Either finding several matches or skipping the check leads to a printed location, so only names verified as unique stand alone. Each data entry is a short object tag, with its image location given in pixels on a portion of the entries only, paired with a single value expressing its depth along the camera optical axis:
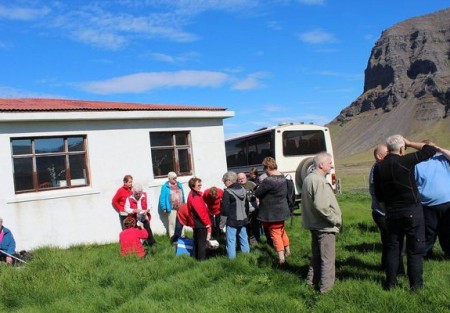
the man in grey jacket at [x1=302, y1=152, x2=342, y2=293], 6.12
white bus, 17.70
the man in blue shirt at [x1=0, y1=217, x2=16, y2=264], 9.17
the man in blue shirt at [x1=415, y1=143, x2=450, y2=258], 7.00
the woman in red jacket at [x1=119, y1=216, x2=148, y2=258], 8.92
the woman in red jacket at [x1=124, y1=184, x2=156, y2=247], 10.79
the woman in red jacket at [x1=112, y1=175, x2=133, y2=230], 11.48
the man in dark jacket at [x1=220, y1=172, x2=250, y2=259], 8.43
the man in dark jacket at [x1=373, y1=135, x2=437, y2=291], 5.73
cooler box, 9.28
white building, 10.84
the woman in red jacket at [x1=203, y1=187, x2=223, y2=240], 9.26
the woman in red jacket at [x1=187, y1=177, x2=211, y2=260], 8.55
